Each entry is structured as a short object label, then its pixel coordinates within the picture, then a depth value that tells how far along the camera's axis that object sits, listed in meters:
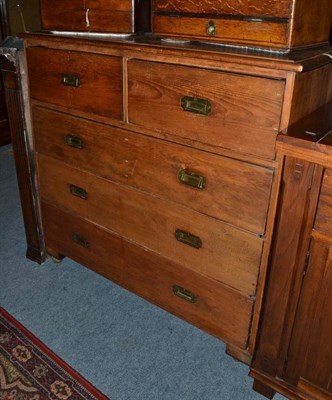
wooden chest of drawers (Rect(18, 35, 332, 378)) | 1.22
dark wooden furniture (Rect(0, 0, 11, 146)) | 3.45
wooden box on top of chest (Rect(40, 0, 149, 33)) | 1.54
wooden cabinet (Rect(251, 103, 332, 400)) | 1.11
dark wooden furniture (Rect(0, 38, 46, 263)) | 1.78
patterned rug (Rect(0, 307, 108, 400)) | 1.51
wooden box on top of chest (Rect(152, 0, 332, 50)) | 1.17
